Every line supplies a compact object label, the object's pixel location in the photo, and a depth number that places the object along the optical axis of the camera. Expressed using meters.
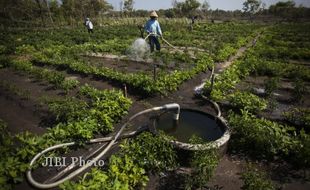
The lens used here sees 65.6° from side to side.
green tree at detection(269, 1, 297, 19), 48.31
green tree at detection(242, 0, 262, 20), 54.38
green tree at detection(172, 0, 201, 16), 51.84
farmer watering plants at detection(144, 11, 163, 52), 11.62
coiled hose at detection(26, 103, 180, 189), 4.21
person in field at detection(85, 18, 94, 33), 20.88
